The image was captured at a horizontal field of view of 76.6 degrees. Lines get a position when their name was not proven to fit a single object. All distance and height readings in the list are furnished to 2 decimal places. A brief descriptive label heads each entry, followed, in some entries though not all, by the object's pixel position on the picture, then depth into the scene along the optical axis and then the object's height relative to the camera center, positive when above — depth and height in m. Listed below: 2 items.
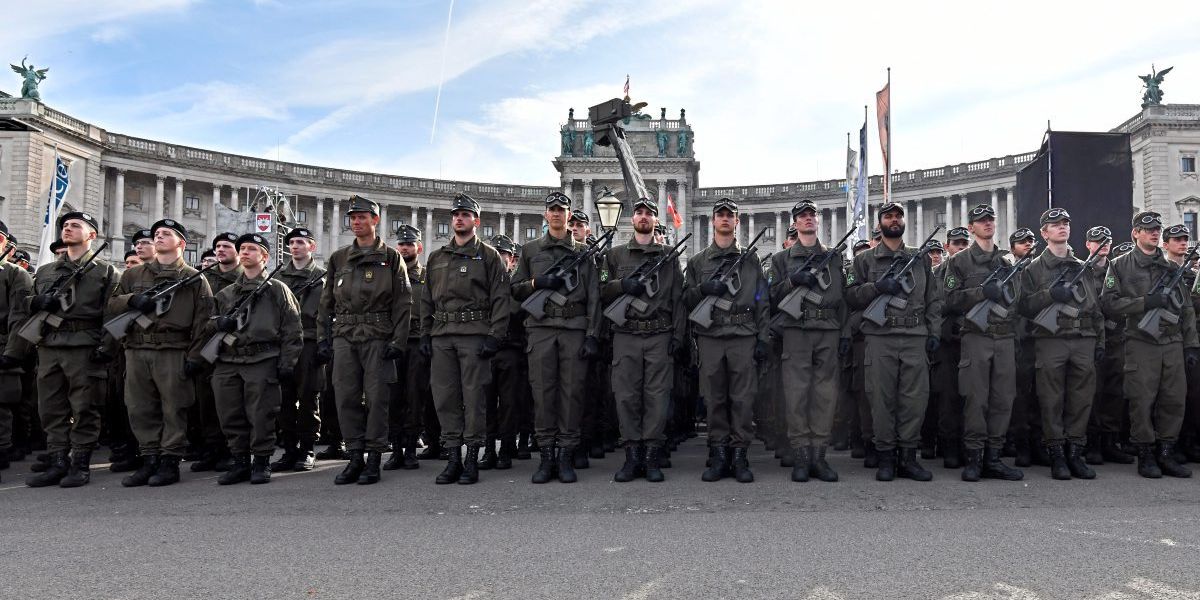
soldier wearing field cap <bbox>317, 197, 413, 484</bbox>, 7.20 -0.17
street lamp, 12.43 +1.90
